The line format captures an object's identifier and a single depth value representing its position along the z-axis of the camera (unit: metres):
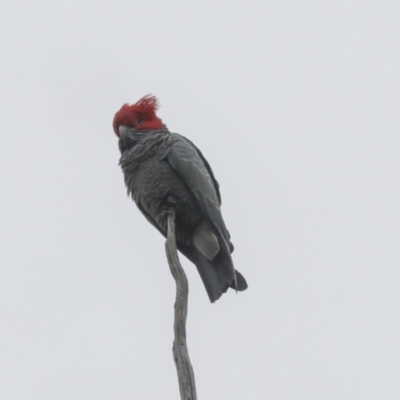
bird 16.09
